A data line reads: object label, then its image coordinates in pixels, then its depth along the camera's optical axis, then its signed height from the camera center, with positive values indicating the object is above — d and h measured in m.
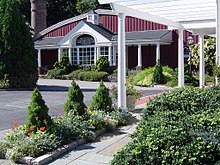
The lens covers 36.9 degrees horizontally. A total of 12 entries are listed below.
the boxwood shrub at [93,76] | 25.70 -0.18
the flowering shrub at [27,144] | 5.61 -1.24
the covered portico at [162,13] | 8.42 +1.87
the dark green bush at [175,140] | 3.71 -0.80
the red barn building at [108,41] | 27.62 +2.90
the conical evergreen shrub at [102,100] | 8.54 -0.69
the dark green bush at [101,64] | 27.63 +0.82
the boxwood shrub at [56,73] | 28.82 +0.08
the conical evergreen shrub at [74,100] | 7.47 -0.60
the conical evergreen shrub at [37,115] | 6.26 -0.78
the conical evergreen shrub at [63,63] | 29.94 +0.99
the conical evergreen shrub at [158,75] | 20.95 -0.09
